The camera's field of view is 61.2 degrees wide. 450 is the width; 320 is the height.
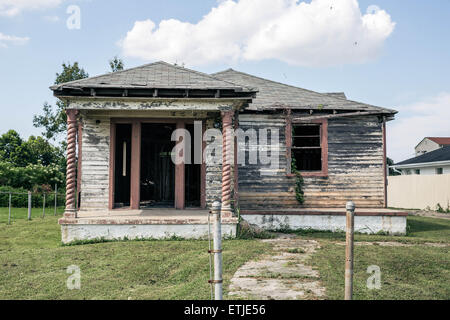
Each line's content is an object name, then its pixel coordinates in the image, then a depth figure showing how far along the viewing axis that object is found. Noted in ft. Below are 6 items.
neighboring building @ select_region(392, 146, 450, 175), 79.66
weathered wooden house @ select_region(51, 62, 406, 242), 29.27
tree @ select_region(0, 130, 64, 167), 126.82
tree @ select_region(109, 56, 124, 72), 87.66
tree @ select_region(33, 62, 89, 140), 88.43
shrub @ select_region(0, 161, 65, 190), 68.08
